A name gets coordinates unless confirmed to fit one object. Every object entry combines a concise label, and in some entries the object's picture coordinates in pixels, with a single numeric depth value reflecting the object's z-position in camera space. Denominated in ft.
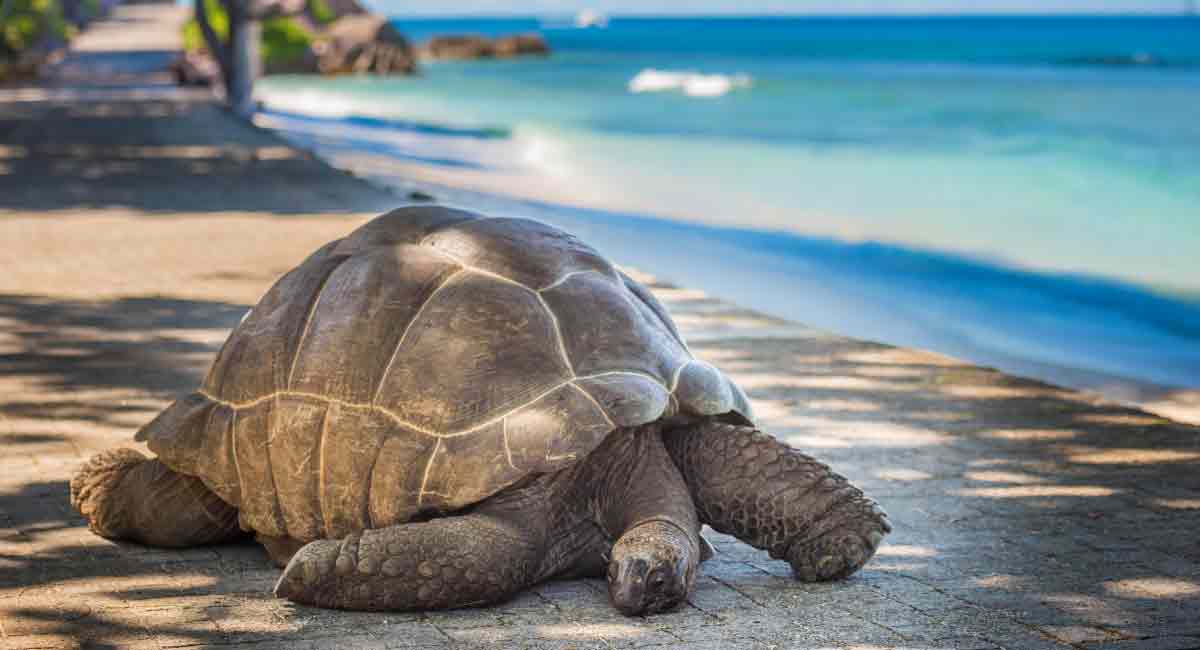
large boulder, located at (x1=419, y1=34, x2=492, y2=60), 350.64
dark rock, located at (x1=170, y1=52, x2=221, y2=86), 146.82
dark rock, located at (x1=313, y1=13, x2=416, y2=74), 230.68
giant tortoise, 16.31
